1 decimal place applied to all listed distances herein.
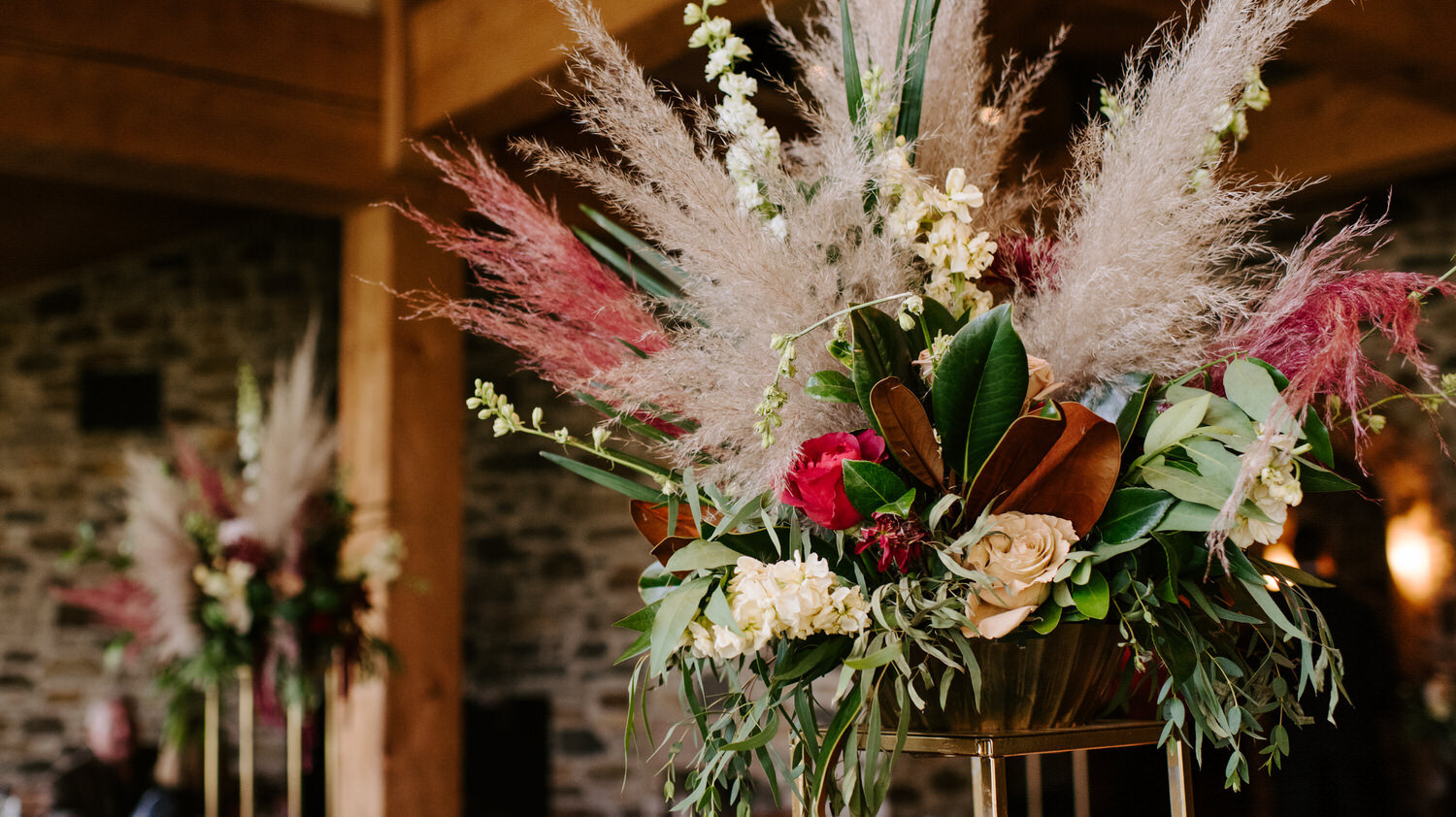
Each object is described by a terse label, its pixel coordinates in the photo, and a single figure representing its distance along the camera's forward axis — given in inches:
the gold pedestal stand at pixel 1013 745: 33.4
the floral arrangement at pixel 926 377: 31.0
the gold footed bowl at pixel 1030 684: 33.4
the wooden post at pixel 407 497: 121.9
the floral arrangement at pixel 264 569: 113.0
